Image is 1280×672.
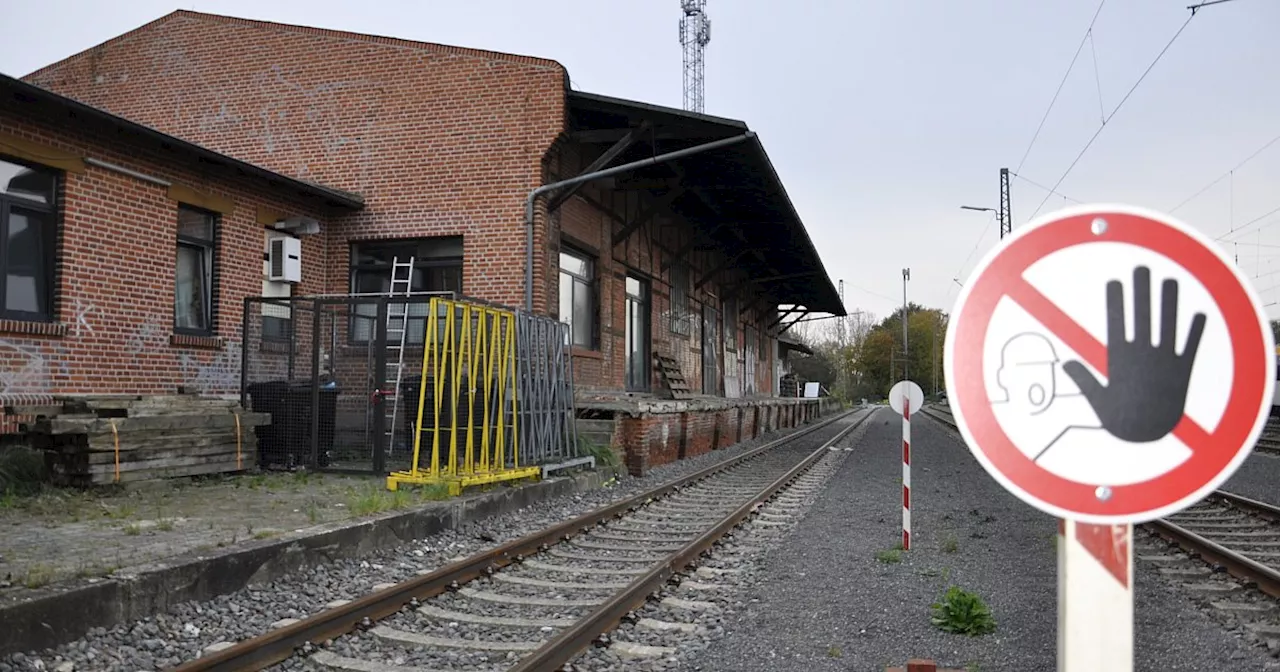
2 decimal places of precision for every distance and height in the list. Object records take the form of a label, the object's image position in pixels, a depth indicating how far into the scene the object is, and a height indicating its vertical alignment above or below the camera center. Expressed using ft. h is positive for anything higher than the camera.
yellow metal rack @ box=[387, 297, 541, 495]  31.30 -1.01
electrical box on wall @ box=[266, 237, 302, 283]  45.16 +5.41
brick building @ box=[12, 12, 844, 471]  48.21 +12.18
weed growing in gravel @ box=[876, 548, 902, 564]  24.54 -4.71
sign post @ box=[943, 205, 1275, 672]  5.09 -0.07
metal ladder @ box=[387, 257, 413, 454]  45.52 +2.75
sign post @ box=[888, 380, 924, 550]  26.37 -0.96
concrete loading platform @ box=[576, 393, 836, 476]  45.11 -2.83
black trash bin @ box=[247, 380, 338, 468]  37.09 -2.14
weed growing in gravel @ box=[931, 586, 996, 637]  17.29 -4.42
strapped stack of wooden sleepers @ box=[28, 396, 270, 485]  28.55 -2.19
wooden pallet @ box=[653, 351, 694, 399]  70.03 -0.04
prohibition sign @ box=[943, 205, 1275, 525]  5.06 +0.11
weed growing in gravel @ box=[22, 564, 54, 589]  15.46 -3.44
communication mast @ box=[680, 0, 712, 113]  166.30 +60.07
